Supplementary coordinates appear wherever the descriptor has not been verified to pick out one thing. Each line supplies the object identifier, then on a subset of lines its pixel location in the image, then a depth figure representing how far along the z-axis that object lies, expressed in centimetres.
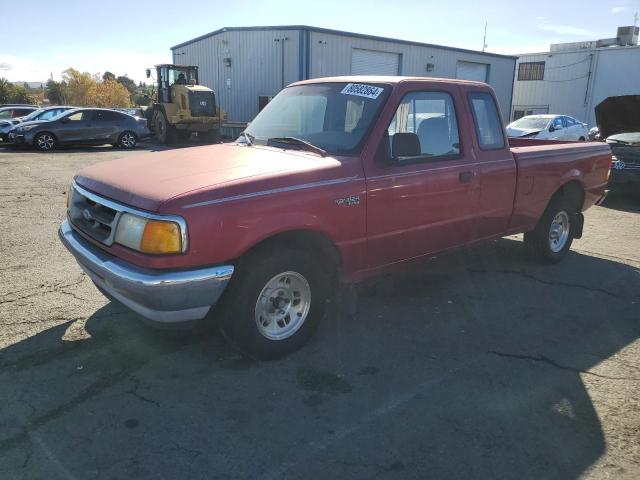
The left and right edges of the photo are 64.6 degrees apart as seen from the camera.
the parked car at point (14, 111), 2155
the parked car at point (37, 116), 1920
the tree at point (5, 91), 4772
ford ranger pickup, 302
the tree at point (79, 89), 8219
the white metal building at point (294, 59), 2291
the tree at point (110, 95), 8211
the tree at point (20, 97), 5232
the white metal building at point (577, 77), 3083
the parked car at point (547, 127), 1817
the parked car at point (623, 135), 998
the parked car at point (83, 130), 1788
